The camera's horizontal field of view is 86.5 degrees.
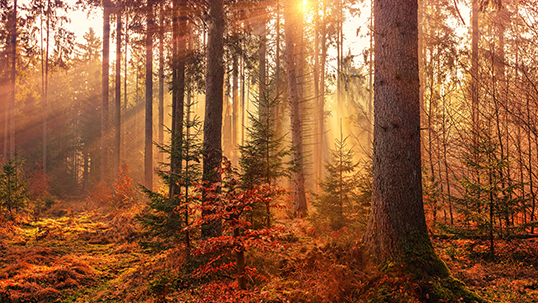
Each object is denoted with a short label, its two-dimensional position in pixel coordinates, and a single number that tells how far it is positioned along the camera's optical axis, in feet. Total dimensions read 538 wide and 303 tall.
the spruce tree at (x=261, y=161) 25.82
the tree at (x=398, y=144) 15.28
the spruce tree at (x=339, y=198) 27.81
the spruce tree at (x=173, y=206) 22.54
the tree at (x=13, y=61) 61.77
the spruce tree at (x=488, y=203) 17.88
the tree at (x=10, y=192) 39.98
